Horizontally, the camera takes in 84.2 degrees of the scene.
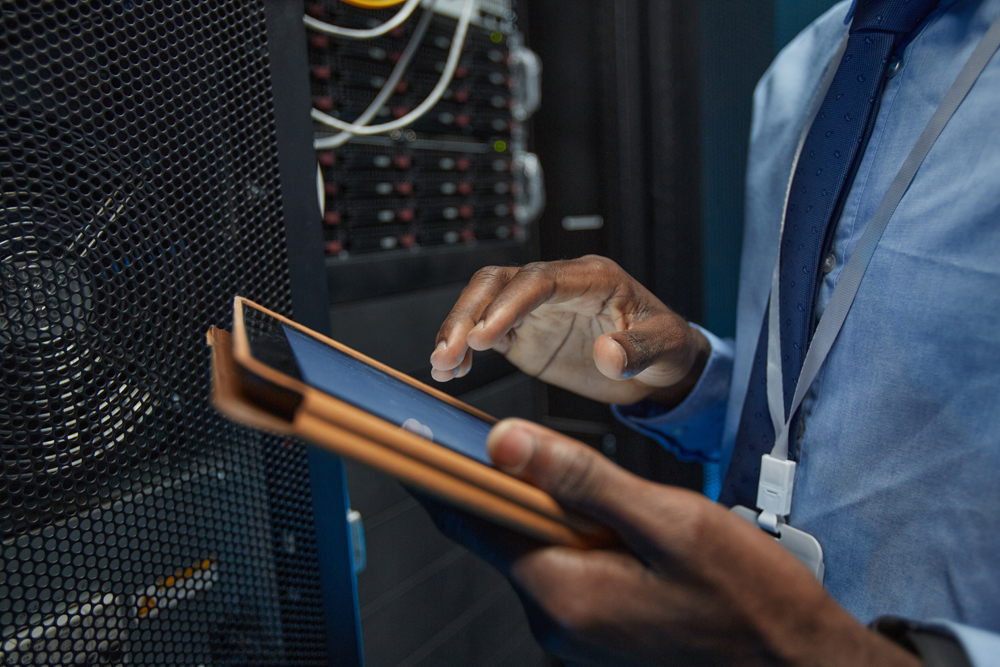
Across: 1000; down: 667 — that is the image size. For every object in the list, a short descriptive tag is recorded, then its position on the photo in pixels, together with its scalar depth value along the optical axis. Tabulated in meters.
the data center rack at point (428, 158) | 0.91
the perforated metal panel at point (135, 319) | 0.35
